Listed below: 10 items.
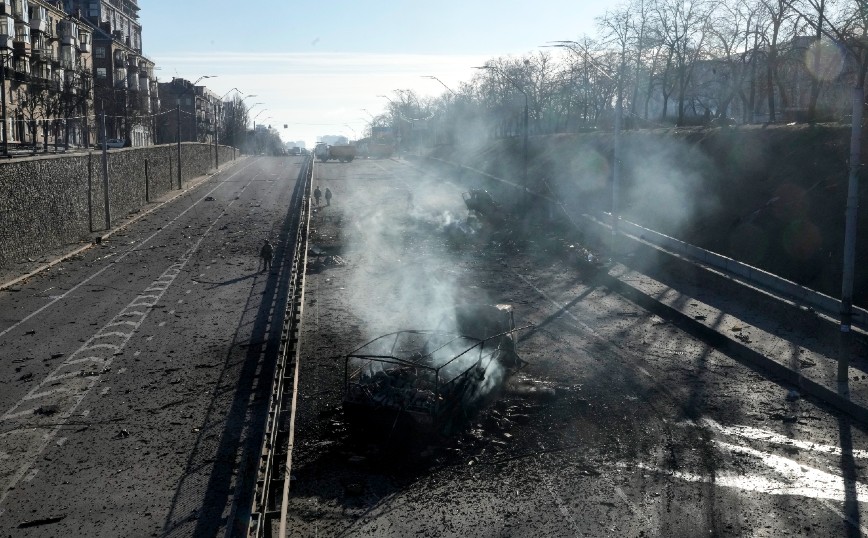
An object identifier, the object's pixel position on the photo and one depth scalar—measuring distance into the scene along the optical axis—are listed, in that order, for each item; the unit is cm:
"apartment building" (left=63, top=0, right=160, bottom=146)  8181
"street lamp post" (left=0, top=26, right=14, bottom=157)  5984
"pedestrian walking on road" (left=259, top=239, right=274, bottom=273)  2631
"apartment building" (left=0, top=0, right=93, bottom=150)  6209
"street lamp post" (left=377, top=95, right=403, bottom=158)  13862
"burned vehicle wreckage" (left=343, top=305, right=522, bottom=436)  1134
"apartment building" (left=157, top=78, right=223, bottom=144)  12106
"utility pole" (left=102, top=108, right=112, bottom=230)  3522
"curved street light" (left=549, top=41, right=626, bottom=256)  2839
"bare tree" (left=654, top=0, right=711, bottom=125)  5588
